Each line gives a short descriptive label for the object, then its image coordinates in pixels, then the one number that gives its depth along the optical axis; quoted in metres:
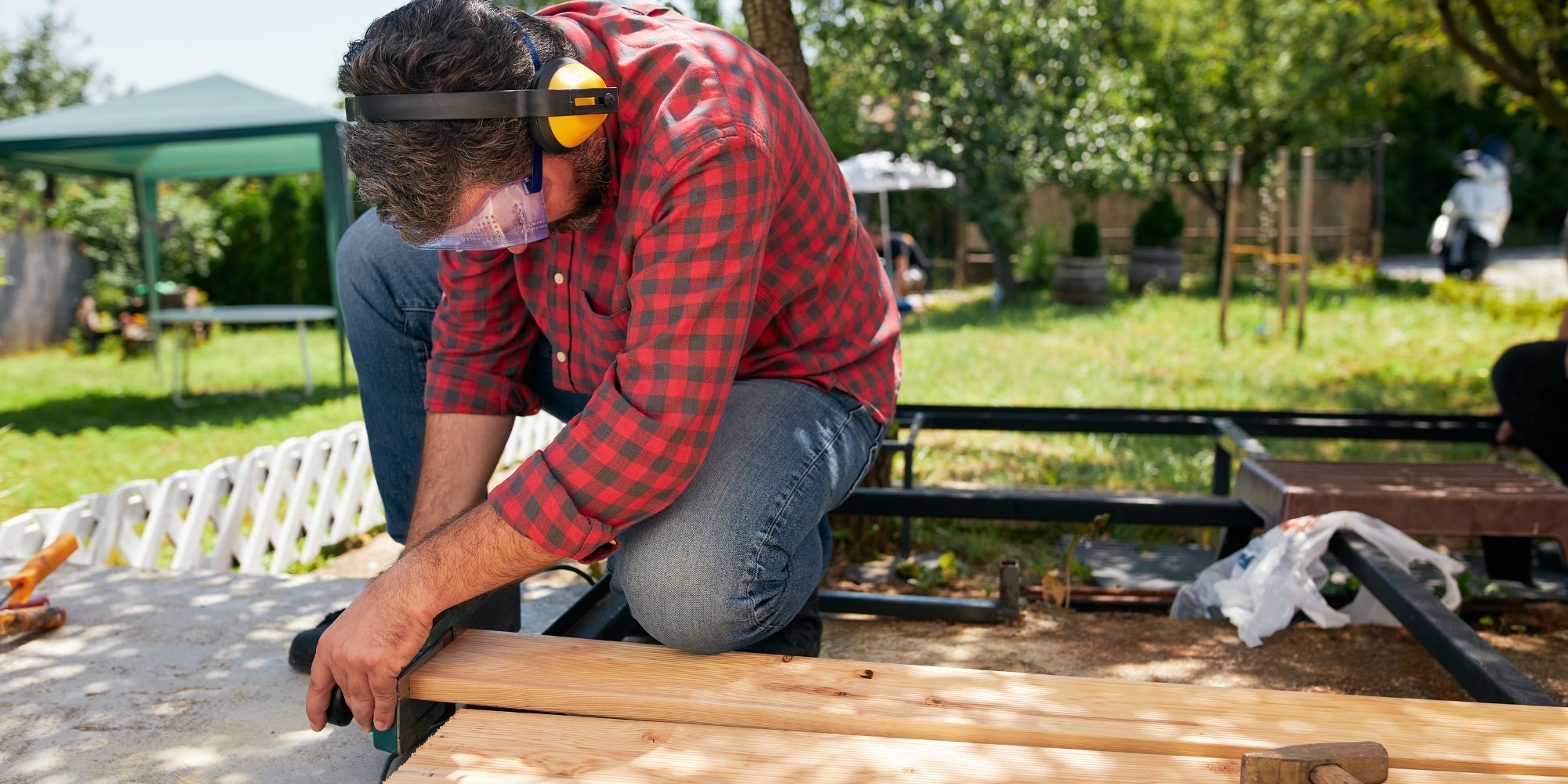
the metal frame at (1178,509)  1.86
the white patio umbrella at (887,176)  14.95
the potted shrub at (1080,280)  13.38
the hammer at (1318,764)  1.20
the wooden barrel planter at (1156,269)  14.33
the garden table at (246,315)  8.48
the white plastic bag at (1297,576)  2.53
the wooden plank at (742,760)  1.30
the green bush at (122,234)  14.42
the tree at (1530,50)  6.47
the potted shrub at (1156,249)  14.35
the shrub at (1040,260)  15.79
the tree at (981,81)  13.04
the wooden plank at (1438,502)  2.66
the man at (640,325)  1.53
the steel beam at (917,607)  2.64
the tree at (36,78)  18.16
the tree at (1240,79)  14.44
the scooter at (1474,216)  14.05
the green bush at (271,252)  16.44
